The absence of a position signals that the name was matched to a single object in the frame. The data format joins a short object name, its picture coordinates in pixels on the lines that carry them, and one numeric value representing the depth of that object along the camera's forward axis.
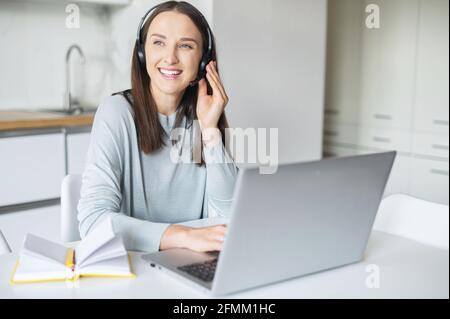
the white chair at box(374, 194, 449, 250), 1.33
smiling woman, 1.45
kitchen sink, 3.09
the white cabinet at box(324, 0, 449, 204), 3.46
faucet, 3.14
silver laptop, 0.88
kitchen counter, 2.46
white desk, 0.94
